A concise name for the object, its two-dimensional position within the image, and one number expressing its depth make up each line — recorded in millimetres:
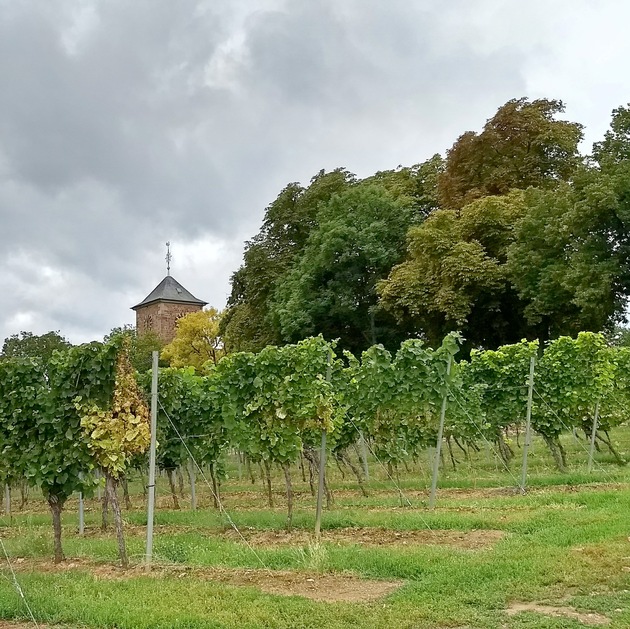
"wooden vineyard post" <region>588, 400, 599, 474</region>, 13625
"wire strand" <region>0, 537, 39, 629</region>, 5329
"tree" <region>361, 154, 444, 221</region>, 29516
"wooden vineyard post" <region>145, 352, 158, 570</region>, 7414
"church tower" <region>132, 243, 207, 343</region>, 73812
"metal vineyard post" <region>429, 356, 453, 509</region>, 10570
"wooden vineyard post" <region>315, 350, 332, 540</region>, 8479
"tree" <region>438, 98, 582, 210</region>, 26375
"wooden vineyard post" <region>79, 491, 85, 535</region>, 10680
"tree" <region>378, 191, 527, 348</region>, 23609
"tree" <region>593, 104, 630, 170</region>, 21953
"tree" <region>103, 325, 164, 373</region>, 49181
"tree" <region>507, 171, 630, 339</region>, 20750
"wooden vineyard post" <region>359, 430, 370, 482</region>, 14016
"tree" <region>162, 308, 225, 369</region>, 51688
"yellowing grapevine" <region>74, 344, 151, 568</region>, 7797
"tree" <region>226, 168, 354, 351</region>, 31125
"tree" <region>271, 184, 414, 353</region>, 27234
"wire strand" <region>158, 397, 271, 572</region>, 7031
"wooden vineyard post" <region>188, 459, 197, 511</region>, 12927
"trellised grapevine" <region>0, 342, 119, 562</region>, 7992
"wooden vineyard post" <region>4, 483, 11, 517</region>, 13756
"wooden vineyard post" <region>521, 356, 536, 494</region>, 11555
